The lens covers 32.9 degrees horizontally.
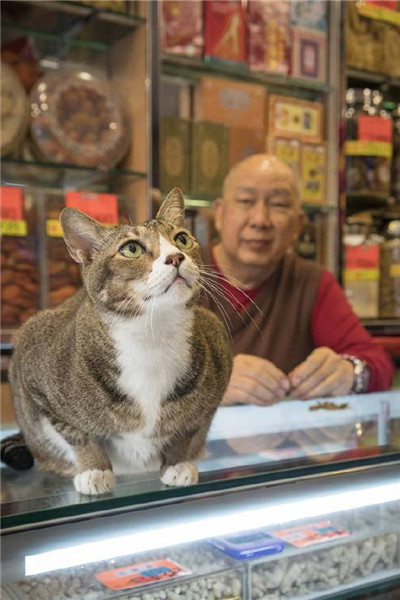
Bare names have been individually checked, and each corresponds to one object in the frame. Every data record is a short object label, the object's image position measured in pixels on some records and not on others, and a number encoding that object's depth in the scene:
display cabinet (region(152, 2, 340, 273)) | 2.33
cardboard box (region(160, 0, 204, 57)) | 2.30
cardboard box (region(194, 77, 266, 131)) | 2.39
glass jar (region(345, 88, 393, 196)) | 2.66
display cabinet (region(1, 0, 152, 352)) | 2.00
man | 1.73
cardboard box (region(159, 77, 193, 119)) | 2.44
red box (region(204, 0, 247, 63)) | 2.40
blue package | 0.67
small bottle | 2.59
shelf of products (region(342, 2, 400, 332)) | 2.66
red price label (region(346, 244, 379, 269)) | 2.66
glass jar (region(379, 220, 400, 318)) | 2.71
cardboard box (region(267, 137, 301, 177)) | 2.51
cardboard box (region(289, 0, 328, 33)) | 2.60
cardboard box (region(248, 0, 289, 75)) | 2.51
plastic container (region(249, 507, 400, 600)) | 0.69
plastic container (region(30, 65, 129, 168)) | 2.05
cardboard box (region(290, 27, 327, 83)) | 2.62
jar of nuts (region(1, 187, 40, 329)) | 1.98
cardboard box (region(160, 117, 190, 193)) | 2.29
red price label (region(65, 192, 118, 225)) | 1.63
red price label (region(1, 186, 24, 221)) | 1.95
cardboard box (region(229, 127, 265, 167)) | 2.43
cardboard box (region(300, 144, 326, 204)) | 2.60
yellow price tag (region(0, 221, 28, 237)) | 1.95
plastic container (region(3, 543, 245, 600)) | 0.58
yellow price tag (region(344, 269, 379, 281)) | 2.65
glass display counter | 0.59
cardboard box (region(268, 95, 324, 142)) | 2.54
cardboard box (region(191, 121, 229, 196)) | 2.35
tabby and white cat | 0.61
